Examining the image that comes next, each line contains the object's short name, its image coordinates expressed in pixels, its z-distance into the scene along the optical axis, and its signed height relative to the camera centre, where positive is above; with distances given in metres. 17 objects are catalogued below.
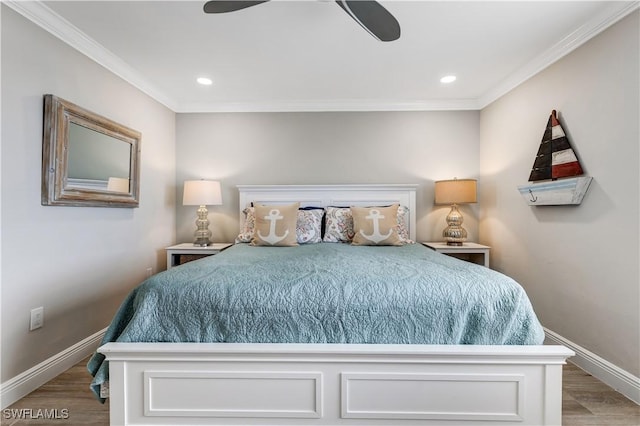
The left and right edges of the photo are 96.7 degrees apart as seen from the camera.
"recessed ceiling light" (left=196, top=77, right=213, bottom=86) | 2.68 +1.26
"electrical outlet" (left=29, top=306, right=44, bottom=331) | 1.74 -0.67
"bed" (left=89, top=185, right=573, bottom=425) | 1.29 -0.65
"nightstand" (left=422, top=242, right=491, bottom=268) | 2.79 -0.35
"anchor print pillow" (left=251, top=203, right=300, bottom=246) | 2.54 -0.12
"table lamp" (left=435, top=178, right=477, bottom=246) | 2.90 +0.18
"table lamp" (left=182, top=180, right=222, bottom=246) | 2.95 +0.15
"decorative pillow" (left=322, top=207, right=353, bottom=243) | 2.79 -0.12
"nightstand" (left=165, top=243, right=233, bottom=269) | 2.82 -0.41
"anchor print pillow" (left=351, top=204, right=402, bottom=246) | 2.56 -0.12
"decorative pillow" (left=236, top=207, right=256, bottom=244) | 2.79 -0.14
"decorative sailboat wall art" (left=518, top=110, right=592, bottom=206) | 1.98 +0.32
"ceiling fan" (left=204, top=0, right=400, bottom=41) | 1.41 +1.04
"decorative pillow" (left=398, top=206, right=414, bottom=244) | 2.75 -0.11
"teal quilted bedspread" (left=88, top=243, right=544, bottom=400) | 1.33 -0.46
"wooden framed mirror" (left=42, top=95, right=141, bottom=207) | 1.79 +0.38
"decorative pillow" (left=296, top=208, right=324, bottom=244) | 2.72 -0.13
